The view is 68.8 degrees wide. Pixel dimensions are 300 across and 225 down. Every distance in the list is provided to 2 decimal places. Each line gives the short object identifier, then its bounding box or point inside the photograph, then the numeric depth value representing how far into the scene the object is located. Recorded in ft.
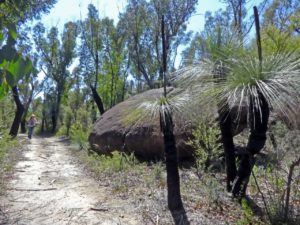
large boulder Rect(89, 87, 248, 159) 9.96
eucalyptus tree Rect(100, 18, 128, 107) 54.16
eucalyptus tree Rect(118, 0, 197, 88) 42.63
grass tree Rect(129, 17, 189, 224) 9.91
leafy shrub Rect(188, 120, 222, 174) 15.03
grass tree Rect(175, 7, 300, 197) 7.57
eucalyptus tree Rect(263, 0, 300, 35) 28.36
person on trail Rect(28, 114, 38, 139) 39.82
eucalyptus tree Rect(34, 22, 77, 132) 62.52
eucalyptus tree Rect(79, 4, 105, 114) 52.22
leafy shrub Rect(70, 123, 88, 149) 28.25
